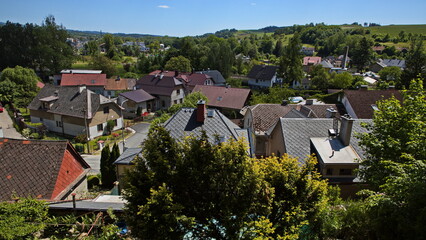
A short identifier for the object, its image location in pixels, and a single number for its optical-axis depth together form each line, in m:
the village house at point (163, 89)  59.62
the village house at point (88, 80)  66.38
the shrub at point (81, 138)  38.08
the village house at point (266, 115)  29.64
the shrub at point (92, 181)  25.18
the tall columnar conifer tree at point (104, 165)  25.39
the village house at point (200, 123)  21.44
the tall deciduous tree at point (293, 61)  71.12
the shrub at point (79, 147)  35.88
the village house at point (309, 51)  175.02
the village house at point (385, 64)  109.56
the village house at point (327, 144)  19.20
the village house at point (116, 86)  66.90
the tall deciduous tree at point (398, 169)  8.09
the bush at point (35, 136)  38.53
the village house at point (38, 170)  15.64
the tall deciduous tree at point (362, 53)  104.19
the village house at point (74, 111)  39.81
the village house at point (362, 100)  35.94
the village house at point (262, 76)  83.00
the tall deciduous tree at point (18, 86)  54.78
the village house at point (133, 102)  52.50
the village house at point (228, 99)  50.97
